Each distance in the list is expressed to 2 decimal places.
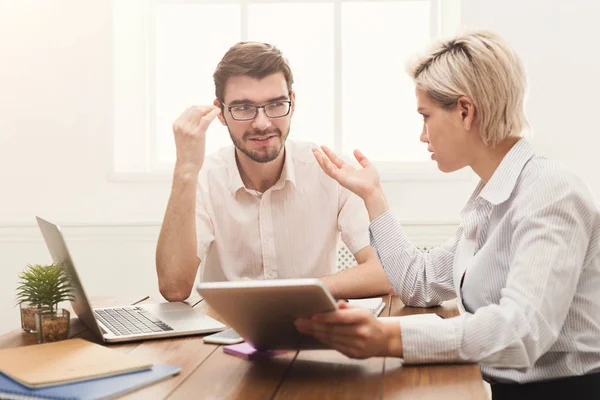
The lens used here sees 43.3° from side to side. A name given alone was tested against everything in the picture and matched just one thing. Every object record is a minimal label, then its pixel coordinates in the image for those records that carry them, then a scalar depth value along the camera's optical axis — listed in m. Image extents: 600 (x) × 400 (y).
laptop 1.46
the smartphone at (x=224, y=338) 1.46
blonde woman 1.23
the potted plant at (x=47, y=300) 1.45
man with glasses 2.24
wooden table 1.11
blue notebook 1.05
